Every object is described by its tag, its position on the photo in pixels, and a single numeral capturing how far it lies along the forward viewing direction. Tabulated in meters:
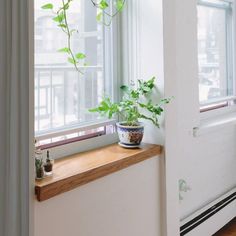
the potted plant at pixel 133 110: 1.58
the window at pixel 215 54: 2.39
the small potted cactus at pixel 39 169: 1.18
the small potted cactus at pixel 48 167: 1.21
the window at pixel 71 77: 1.38
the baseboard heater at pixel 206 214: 2.07
